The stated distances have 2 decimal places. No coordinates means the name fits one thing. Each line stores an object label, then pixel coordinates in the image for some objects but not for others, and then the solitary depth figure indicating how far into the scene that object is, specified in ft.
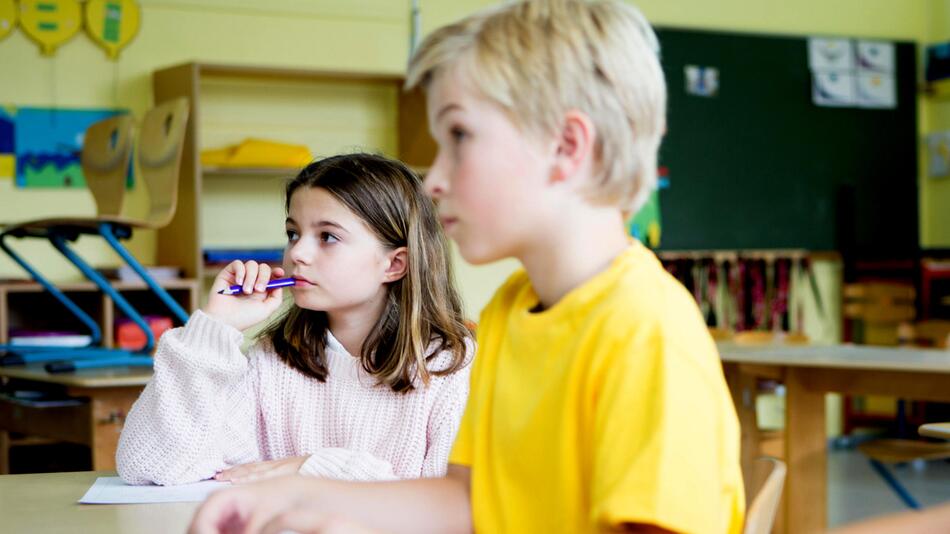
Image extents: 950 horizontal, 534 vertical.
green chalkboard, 20.03
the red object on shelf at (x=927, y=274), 19.43
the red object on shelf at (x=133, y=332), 14.39
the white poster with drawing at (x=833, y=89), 20.94
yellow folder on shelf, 16.24
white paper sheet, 4.56
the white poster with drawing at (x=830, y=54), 20.98
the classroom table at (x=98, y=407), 8.55
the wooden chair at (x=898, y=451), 12.25
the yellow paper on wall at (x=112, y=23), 16.40
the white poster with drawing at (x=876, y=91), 21.16
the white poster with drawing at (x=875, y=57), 21.22
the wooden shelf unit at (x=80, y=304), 14.79
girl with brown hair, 5.09
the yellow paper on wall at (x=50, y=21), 16.08
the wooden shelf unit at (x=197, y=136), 15.72
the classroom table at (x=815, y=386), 11.03
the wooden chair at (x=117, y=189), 9.87
